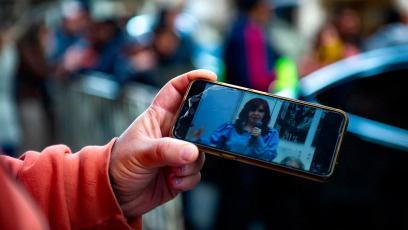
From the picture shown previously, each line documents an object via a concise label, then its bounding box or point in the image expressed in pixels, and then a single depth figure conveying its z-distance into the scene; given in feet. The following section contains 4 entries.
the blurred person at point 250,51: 12.66
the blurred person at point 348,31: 17.78
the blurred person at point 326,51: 16.81
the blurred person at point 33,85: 17.40
